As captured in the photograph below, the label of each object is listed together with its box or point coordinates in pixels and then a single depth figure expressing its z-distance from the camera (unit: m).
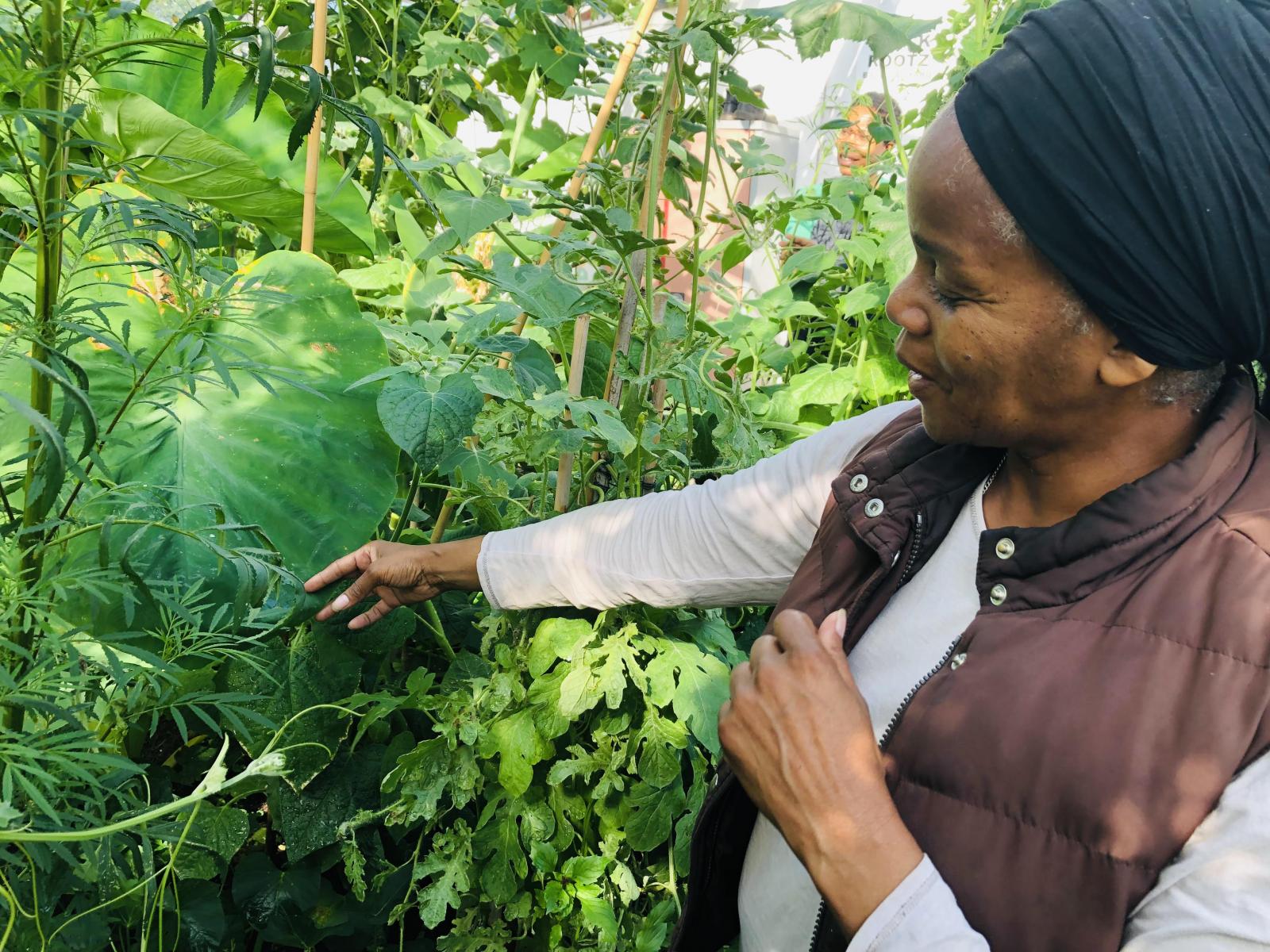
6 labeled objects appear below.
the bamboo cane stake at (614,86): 1.17
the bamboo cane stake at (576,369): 1.22
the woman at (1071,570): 0.67
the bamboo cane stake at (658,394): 1.35
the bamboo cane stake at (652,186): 1.17
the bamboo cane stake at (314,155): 1.16
